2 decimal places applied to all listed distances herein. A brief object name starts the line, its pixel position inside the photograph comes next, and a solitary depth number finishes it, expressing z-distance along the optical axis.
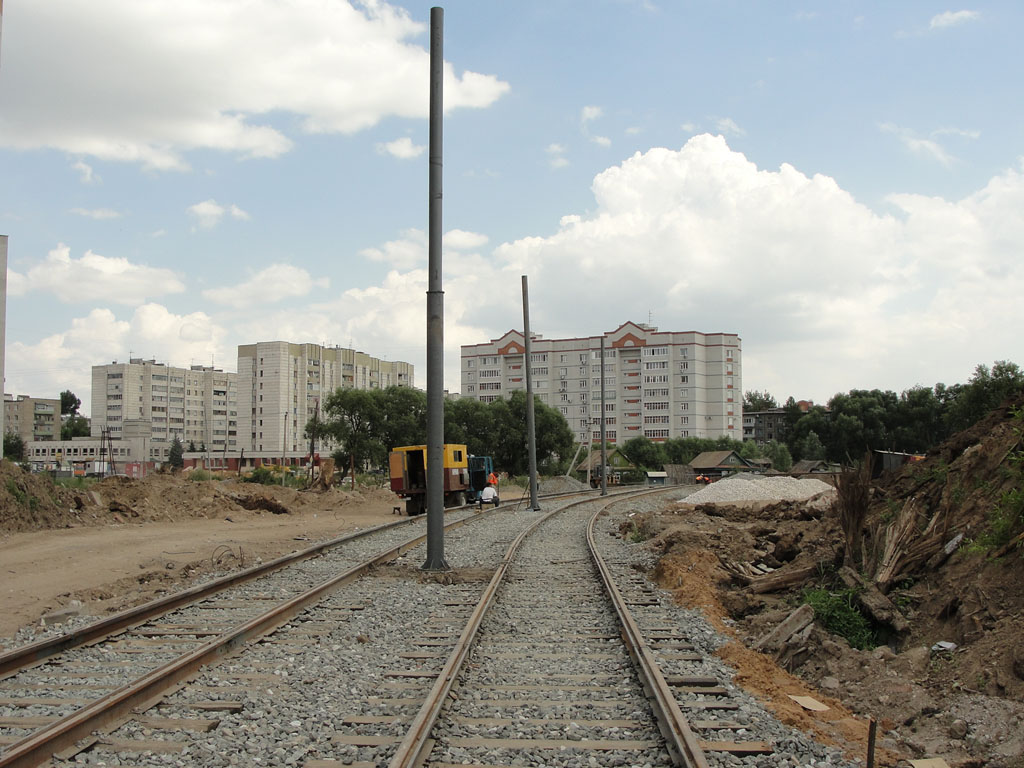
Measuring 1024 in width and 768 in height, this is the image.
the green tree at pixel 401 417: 75.81
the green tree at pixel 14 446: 111.12
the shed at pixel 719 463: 83.31
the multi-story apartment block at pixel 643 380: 121.81
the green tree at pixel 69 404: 182.88
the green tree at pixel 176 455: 114.12
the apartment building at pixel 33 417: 148.25
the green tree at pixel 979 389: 46.47
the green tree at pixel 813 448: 108.88
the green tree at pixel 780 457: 104.58
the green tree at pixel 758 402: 185.75
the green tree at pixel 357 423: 74.81
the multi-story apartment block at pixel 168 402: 137.00
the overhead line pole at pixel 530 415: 30.91
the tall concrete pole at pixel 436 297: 13.87
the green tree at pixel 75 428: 161.38
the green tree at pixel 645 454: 102.99
